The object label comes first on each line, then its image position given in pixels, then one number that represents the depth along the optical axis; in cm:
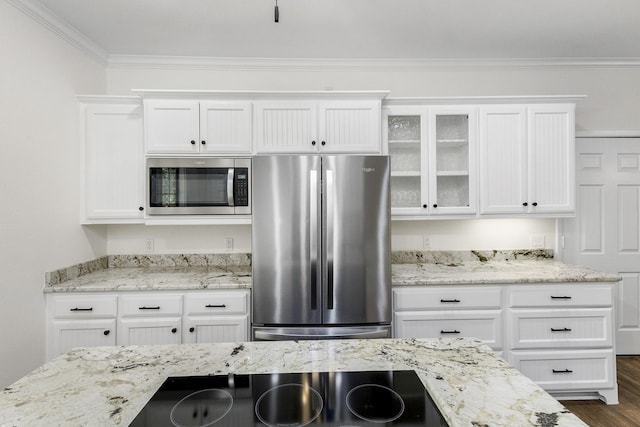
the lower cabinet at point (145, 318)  227
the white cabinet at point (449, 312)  238
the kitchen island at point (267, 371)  79
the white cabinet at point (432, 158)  269
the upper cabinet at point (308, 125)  256
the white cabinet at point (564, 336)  238
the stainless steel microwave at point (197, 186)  253
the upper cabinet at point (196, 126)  253
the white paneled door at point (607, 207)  308
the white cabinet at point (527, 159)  267
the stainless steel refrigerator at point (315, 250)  223
